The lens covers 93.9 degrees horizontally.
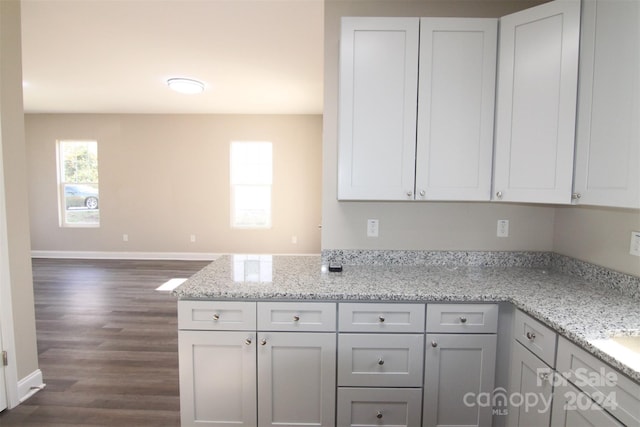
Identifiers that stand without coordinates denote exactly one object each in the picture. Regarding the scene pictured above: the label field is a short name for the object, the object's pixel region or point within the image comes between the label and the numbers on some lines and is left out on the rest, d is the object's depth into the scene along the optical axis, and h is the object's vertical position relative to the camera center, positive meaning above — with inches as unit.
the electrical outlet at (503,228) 80.4 -9.1
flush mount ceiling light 146.4 +53.0
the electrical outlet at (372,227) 80.9 -9.2
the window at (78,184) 225.9 +4.9
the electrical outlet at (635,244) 56.8 -9.3
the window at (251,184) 223.5 +6.0
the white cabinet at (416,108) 64.5 +18.7
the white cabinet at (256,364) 58.2 -33.9
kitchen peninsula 58.0 -27.7
